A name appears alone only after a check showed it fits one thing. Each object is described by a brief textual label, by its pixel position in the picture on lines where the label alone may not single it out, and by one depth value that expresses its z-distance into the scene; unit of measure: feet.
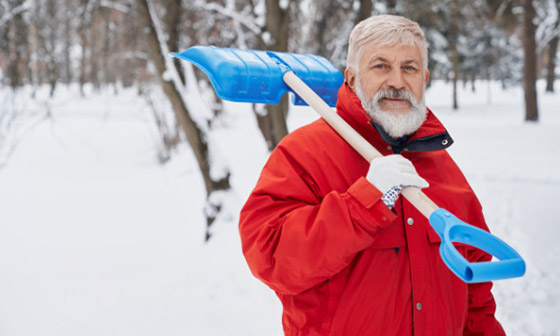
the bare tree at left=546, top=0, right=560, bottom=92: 70.20
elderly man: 4.12
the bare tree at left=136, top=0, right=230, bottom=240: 16.74
